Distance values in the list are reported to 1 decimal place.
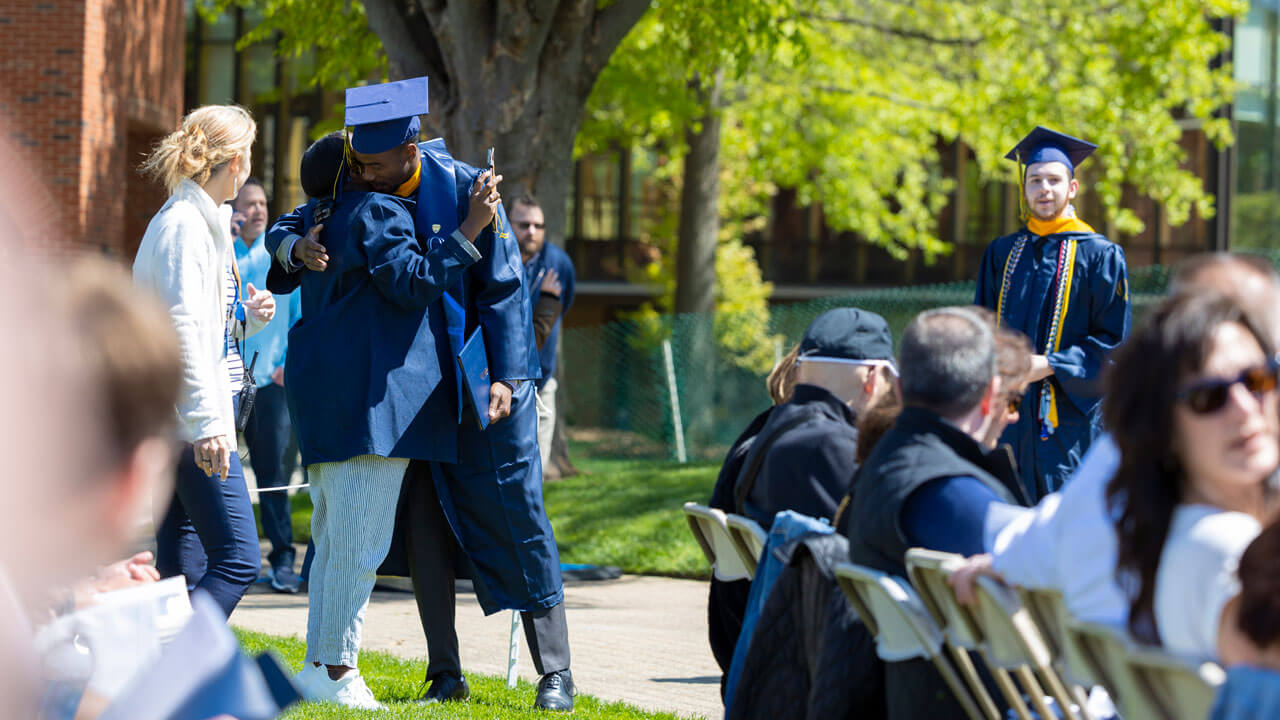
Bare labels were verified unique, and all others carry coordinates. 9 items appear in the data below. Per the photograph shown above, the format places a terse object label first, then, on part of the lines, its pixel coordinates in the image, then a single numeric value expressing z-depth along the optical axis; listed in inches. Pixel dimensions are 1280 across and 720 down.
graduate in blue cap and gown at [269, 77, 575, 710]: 396.8
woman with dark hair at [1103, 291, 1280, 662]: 178.2
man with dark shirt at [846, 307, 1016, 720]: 225.9
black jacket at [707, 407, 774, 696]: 328.8
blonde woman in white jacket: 359.3
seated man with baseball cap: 285.1
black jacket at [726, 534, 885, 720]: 239.3
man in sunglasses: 661.3
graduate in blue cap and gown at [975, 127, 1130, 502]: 453.4
